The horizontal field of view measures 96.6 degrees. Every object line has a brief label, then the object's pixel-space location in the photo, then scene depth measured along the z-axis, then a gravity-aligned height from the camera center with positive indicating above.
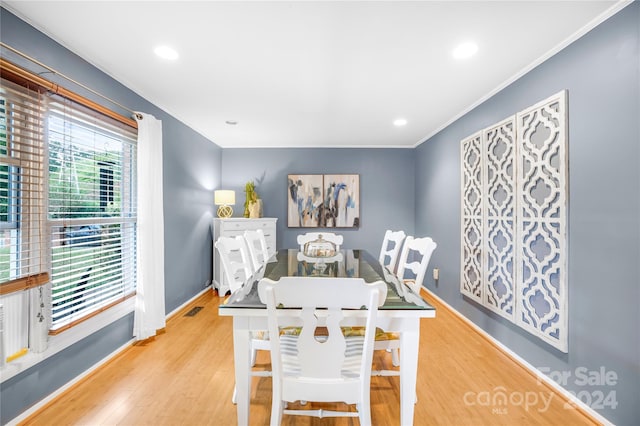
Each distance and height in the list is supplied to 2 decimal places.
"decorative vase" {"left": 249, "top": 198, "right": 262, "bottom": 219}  4.62 +0.03
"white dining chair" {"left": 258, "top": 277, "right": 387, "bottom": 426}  1.15 -0.56
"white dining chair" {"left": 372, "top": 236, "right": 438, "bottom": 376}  1.72 -0.48
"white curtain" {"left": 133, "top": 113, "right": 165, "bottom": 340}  2.64 -0.20
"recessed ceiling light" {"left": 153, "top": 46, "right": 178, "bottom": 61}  2.01 +1.15
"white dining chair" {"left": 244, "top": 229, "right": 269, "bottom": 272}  2.44 -0.31
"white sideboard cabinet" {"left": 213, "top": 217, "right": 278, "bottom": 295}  4.09 -0.28
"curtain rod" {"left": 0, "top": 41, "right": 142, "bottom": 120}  1.63 +0.92
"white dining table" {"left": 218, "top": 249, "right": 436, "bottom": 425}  1.36 -0.55
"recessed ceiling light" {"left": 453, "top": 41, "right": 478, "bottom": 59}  1.95 +1.14
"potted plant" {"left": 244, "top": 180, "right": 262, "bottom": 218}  4.63 +0.14
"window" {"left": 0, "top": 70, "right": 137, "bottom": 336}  1.67 +0.07
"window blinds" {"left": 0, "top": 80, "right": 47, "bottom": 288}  1.62 +0.16
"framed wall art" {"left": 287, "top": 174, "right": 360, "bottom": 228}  5.01 +0.22
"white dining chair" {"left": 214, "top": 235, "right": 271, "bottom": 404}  1.74 -0.42
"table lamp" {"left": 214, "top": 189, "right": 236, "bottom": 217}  4.36 +0.22
